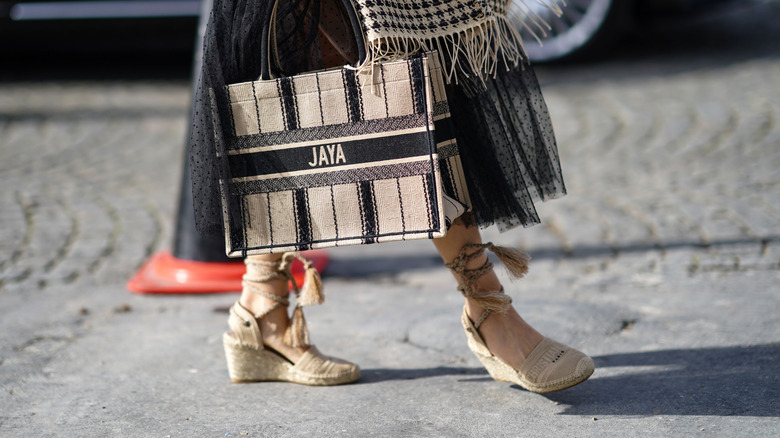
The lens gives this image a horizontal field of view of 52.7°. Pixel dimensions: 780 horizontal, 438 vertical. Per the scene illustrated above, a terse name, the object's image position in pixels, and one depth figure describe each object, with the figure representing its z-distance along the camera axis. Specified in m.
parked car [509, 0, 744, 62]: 5.77
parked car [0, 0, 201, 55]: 5.76
